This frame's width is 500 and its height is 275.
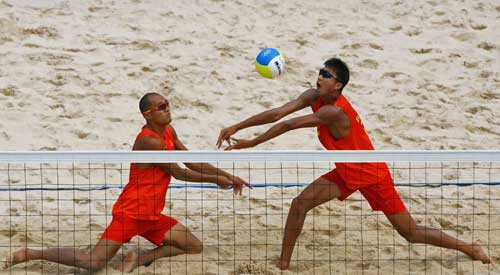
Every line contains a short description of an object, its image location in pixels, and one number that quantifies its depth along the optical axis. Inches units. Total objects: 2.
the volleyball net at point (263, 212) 485.7
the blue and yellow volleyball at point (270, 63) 566.1
